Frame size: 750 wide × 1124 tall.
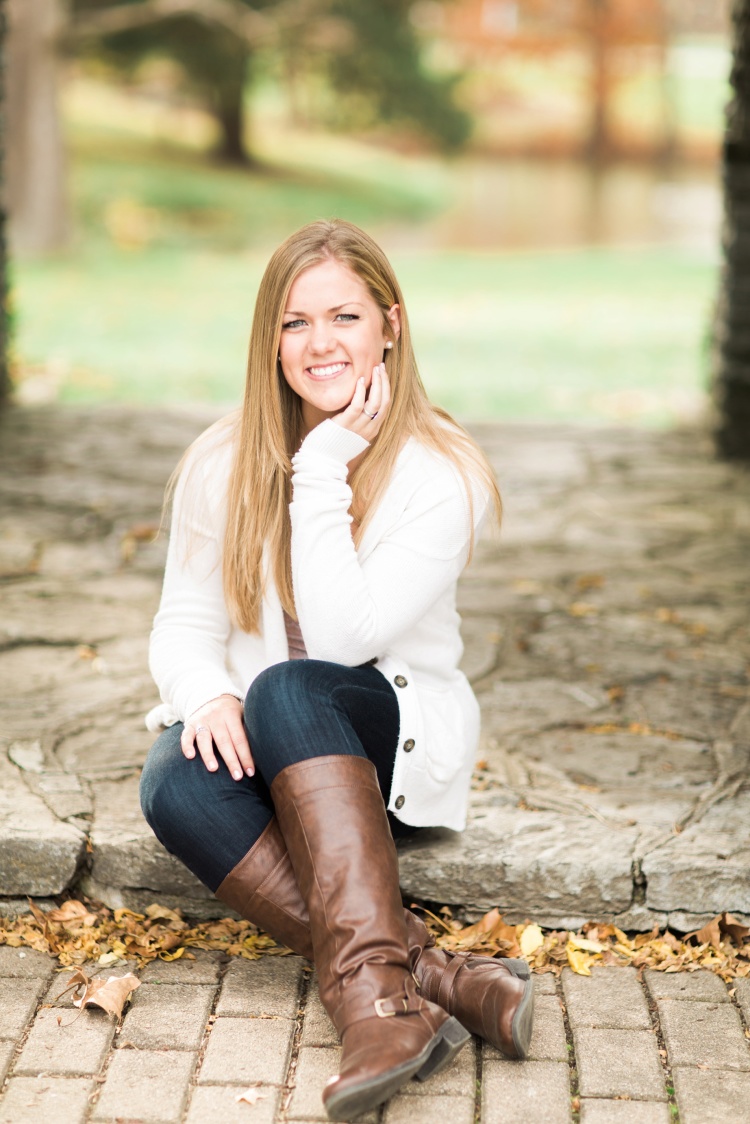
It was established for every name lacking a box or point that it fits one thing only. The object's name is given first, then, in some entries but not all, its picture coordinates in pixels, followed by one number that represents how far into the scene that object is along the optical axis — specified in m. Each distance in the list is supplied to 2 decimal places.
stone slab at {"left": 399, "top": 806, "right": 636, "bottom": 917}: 5.15
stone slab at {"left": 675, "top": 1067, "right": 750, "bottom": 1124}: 4.15
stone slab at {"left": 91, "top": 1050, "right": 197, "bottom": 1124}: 4.12
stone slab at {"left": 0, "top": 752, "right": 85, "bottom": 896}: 5.17
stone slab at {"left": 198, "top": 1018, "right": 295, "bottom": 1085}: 4.29
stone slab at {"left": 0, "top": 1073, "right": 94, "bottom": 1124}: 4.09
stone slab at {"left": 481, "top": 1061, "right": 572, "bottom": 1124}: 4.13
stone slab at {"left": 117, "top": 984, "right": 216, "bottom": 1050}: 4.47
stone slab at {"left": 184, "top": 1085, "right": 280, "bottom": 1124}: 4.10
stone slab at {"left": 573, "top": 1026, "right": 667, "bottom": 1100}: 4.26
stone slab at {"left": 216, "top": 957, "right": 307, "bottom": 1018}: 4.66
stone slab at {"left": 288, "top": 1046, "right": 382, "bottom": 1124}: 4.11
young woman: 4.26
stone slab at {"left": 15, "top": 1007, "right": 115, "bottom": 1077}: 4.32
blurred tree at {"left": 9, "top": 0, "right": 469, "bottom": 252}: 26.94
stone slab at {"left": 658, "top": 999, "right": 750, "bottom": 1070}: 4.42
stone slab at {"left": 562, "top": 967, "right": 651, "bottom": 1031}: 4.61
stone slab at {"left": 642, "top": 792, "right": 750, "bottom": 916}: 5.14
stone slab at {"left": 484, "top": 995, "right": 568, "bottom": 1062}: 4.43
